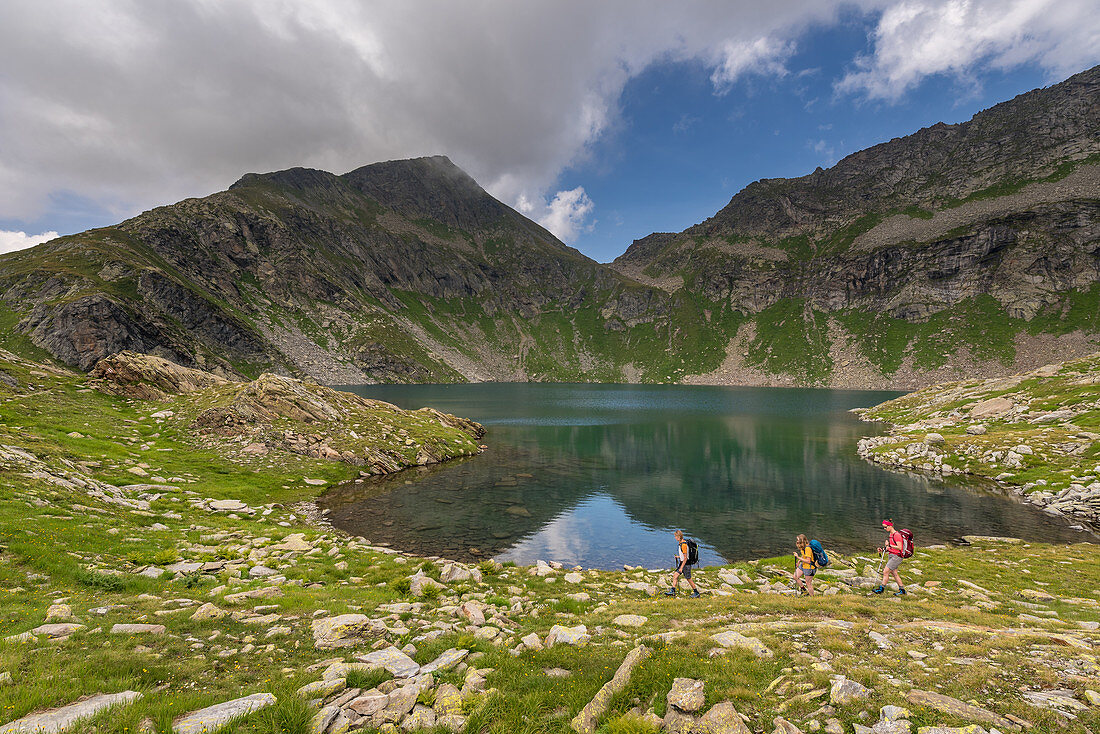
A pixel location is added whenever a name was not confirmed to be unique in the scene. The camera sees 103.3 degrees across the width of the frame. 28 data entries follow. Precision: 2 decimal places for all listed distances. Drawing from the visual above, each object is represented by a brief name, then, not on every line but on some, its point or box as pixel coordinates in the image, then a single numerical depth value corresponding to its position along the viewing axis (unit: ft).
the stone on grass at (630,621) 48.57
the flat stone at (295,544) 75.75
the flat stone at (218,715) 23.49
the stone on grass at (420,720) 26.50
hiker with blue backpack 64.86
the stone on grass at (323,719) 24.92
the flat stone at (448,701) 28.10
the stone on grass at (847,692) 27.14
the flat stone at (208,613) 41.34
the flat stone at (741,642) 35.55
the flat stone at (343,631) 38.78
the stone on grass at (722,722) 24.97
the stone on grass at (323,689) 28.14
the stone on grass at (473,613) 47.93
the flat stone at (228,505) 101.01
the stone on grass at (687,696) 27.45
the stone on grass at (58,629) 33.41
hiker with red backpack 65.30
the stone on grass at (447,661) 34.47
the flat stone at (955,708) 22.95
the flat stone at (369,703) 27.07
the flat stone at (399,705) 26.89
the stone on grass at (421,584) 57.38
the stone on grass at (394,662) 33.50
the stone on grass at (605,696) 27.25
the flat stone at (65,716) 21.54
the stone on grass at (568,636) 41.55
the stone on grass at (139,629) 36.05
